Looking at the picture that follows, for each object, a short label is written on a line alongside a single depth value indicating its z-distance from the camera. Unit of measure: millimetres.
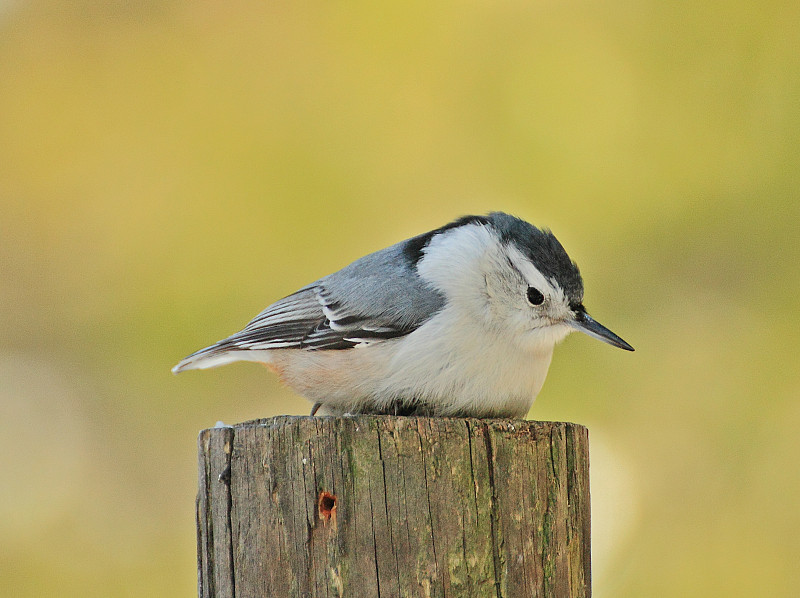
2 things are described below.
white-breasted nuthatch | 3413
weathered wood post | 3361
